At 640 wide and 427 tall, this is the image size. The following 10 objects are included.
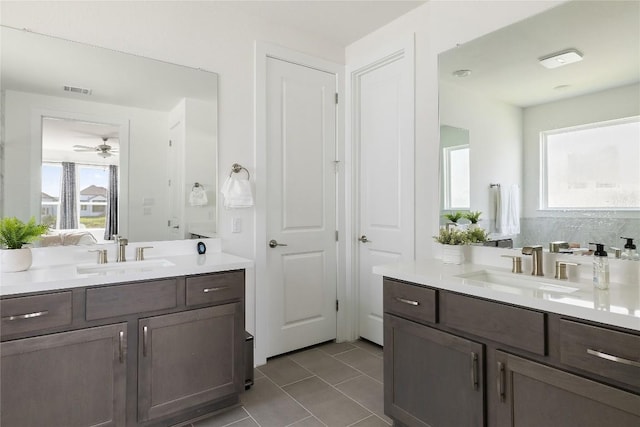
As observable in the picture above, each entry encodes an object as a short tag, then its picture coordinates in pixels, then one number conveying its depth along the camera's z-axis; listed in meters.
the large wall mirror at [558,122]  1.64
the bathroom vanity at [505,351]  1.17
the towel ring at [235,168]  2.60
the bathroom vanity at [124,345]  1.51
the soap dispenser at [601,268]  1.49
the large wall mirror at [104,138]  1.96
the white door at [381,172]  2.68
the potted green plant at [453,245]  2.12
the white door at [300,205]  2.83
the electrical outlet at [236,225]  2.63
